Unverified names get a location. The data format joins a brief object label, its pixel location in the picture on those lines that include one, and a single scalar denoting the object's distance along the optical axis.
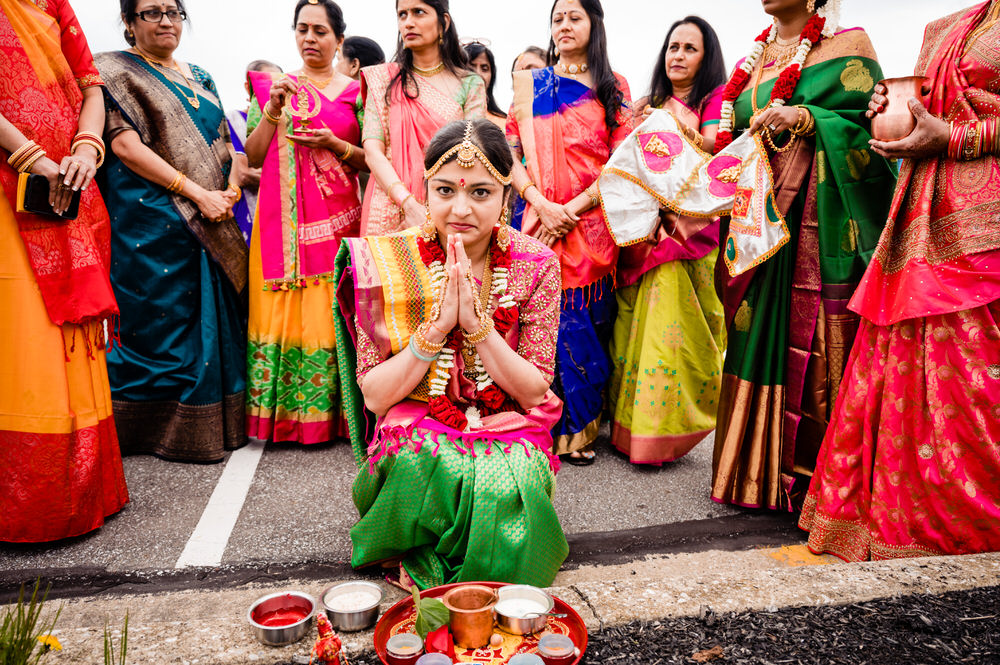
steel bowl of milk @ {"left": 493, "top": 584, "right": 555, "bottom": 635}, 1.64
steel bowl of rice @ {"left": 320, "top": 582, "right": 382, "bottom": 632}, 1.68
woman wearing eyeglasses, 3.25
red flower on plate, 1.59
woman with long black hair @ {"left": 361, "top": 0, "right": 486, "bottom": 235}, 3.46
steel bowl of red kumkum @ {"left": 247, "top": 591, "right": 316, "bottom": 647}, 1.56
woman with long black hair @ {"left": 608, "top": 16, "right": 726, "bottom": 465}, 3.45
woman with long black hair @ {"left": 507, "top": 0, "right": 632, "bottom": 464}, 3.52
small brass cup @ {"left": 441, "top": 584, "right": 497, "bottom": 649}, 1.62
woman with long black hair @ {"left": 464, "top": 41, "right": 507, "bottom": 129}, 5.15
